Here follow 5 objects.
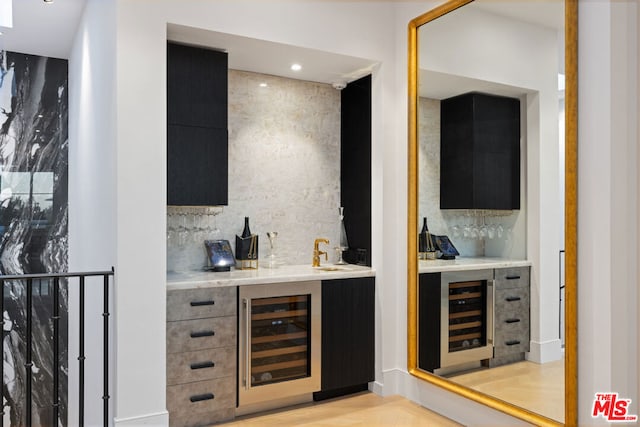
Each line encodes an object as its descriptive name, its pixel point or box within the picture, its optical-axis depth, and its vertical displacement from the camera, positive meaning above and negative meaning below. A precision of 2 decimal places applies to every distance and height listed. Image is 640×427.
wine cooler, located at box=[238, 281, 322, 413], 3.07 -0.78
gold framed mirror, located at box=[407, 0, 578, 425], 2.36 -0.15
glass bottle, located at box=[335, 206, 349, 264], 3.93 -0.15
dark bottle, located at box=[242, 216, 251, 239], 3.63 -0.08
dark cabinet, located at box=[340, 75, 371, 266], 3.71 +0.44
